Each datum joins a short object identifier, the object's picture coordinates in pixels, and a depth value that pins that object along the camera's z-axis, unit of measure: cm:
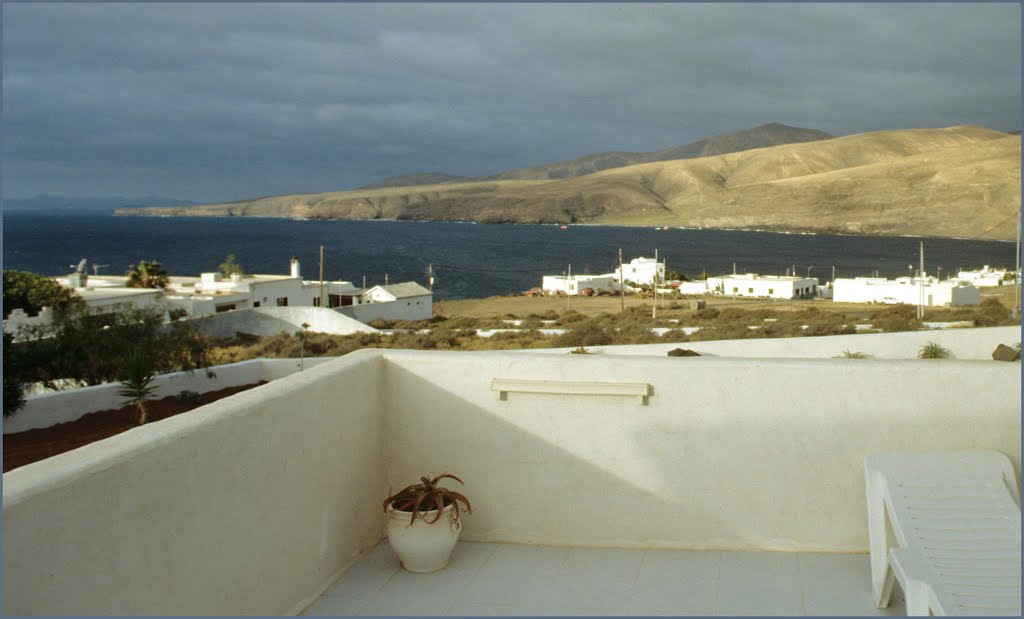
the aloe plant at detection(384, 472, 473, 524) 340
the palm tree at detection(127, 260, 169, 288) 3997
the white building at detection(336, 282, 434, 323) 3906
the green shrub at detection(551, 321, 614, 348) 2517
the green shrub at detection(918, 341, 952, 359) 1644
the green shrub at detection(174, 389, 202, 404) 1159
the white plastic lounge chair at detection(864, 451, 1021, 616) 243
